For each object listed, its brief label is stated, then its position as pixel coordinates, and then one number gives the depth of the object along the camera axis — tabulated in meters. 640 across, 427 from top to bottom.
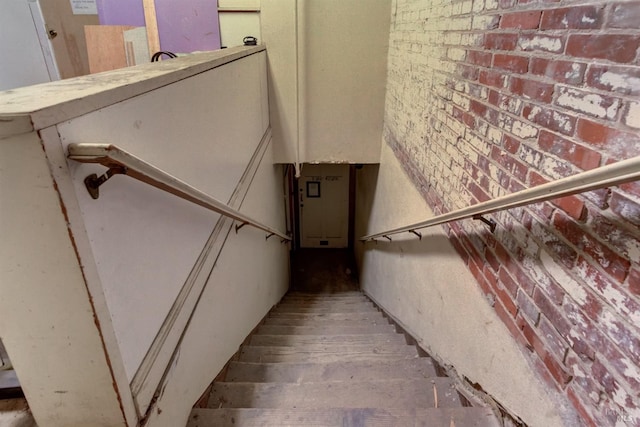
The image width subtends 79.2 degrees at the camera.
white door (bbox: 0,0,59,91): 2.97
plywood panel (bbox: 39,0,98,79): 3.24
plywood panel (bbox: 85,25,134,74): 3.72
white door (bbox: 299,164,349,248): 6.48
